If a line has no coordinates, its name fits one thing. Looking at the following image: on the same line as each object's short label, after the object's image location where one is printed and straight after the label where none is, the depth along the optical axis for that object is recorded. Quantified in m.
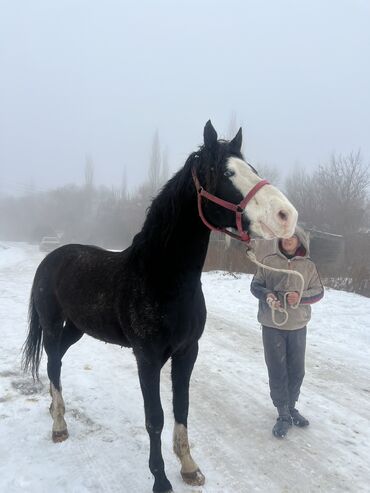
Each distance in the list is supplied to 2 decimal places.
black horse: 2.23
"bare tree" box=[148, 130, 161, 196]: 52.97
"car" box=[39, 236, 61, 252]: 29.50
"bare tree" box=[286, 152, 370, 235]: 20.33
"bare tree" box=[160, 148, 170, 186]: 58.28
